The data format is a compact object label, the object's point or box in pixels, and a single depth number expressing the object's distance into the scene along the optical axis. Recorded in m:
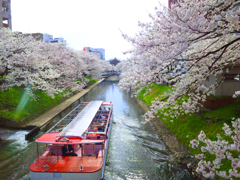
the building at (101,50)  144.62
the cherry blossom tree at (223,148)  3.18
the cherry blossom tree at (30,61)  13.45
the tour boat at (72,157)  7.23
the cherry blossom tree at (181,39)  4.53
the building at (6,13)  29.21
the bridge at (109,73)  80.23
